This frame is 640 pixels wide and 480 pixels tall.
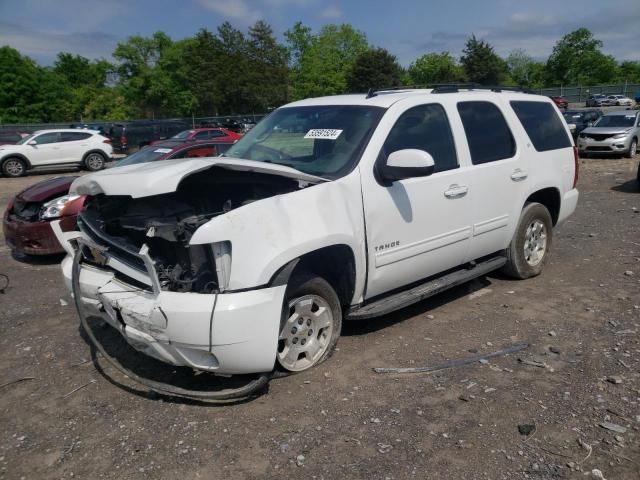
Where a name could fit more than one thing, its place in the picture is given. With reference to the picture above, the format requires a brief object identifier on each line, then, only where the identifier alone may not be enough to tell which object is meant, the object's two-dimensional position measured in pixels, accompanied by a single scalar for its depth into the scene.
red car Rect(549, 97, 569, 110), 47.72
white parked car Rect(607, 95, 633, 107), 53.22
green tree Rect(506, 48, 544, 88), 109.57
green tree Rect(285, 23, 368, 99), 76.19
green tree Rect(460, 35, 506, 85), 66.69
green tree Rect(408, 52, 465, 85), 83.62
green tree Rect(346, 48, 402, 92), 66.69
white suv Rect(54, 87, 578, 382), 3.04
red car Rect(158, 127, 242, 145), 20.95
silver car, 17.33
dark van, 25.33
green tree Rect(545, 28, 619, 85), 95.19
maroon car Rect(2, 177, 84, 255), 6.61
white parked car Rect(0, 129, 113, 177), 18.45
